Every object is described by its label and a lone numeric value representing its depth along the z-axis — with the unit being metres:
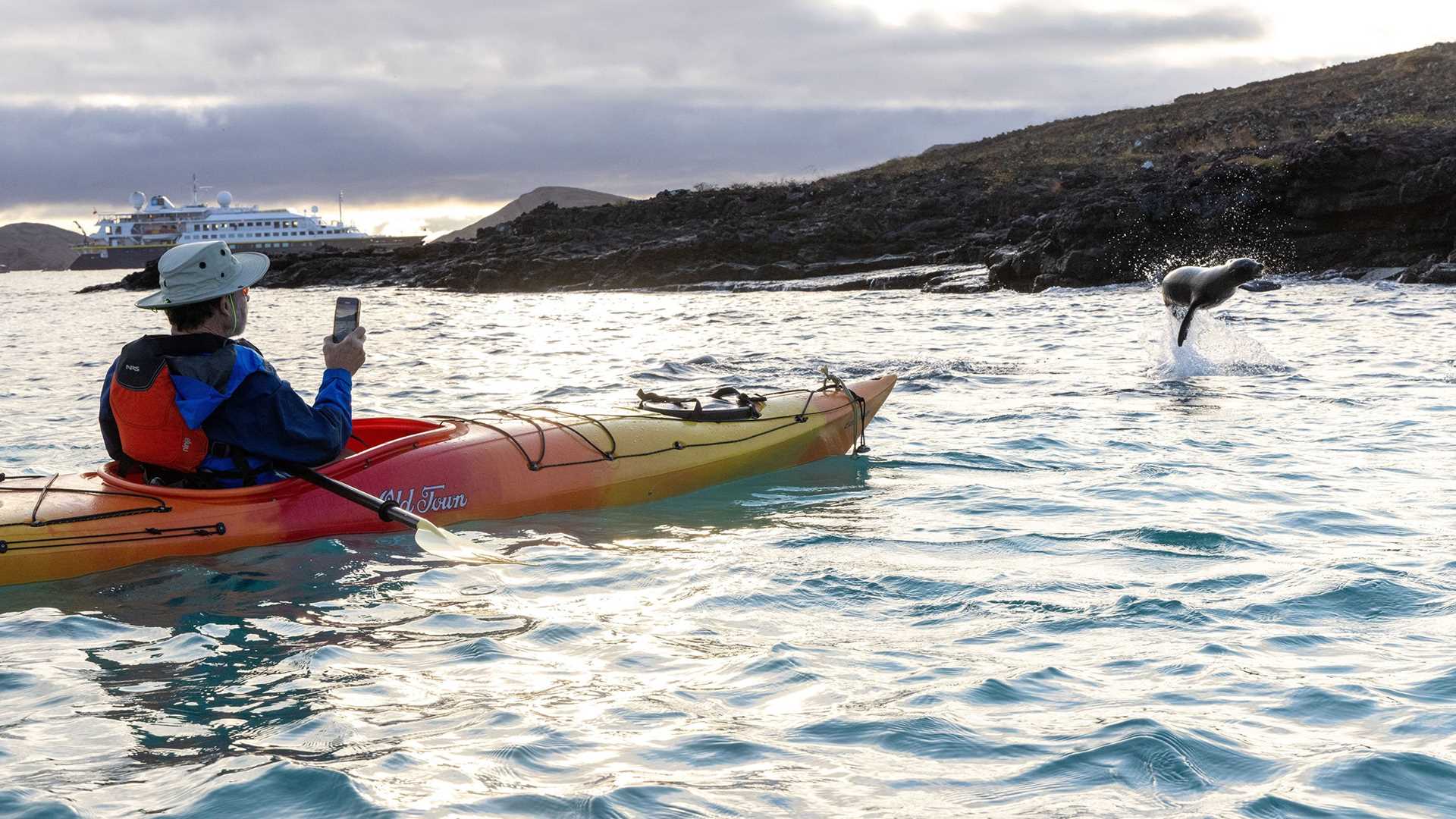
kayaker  4.44
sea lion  11.37
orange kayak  4.71
